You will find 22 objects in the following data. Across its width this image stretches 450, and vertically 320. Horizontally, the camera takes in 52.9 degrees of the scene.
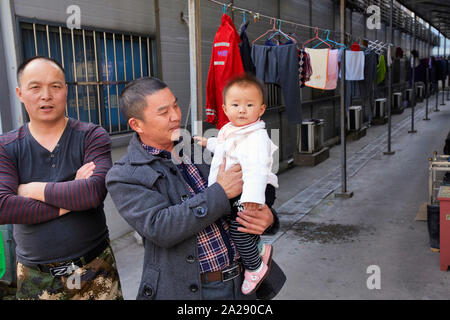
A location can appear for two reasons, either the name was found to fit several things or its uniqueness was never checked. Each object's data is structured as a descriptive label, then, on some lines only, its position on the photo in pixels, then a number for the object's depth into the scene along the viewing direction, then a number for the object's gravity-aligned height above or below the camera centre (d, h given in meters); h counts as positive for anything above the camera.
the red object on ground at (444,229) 4.37 -1.43
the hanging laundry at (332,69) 7.18 +0.26
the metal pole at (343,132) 6.78 -0.71
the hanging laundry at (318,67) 7.16 +0.30
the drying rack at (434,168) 5.28 -1.01
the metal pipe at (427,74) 16.25 +0.28
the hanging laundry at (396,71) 18.56 +0.51
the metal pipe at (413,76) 12.41 +0.18
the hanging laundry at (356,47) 8.77 +0.72
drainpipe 3.91 +0.41
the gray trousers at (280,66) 6.24 +0.30
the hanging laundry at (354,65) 8.59 +0.37
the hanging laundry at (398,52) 13.56 +0.91
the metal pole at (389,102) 9.64 -0.41
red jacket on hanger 4.92 +0.26
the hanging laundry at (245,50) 5.37 +0.46
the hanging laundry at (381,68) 10.64 +0.37
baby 1.87 -0.29
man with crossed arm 2.11 -0.43
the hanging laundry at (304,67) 6.61 +0.29
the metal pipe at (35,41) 4.26 +0.52
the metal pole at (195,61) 4.06 +0.27
